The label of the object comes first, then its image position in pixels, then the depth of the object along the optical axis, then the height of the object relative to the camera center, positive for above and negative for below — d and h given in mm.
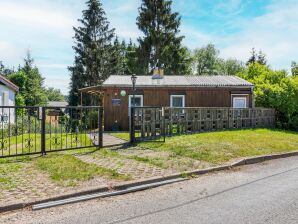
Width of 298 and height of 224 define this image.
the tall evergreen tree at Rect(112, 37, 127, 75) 36719 +6740
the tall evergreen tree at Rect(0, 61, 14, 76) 61622 +9484
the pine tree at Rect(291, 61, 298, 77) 24638 +3847
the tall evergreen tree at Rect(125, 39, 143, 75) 34688 +6224
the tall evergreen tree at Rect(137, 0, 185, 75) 33625 +9004
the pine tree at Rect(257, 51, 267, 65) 54219 +10289
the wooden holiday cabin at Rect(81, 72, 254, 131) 18141 +1144
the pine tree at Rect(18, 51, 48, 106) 35875 +2892
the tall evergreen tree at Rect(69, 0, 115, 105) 35062 +7940
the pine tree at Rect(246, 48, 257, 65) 54688 +10590
